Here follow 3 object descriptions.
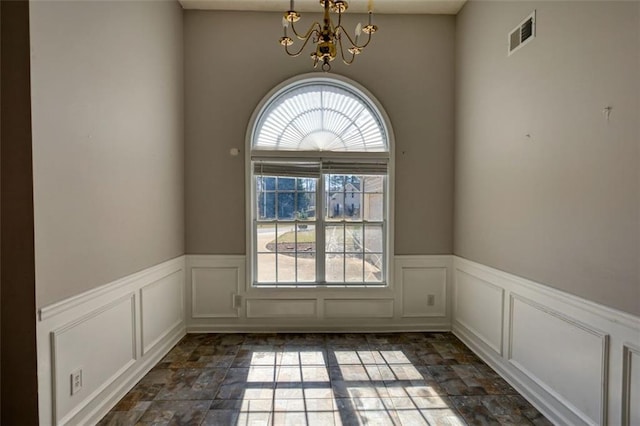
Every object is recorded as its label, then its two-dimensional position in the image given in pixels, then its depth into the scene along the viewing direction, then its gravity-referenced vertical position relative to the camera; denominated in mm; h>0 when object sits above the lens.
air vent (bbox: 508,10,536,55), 2426 +1308
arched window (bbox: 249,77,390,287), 3729 +138
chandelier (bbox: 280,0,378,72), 1800 +973
